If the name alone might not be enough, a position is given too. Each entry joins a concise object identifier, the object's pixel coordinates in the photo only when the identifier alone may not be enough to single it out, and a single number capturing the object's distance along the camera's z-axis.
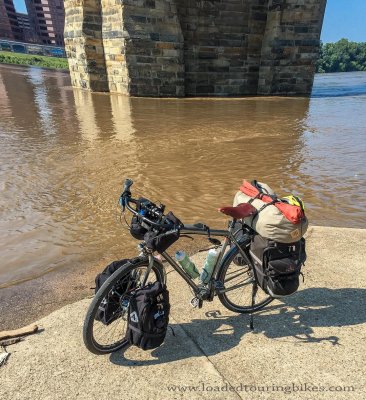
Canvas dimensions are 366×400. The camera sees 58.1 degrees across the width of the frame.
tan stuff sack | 2.33
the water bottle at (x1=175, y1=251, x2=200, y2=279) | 2.45
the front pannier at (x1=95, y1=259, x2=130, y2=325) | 2.26
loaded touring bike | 2.20
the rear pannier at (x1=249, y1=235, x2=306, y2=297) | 2.45
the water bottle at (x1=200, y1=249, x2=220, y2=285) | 2.62
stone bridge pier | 17.20
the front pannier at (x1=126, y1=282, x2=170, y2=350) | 2.21
